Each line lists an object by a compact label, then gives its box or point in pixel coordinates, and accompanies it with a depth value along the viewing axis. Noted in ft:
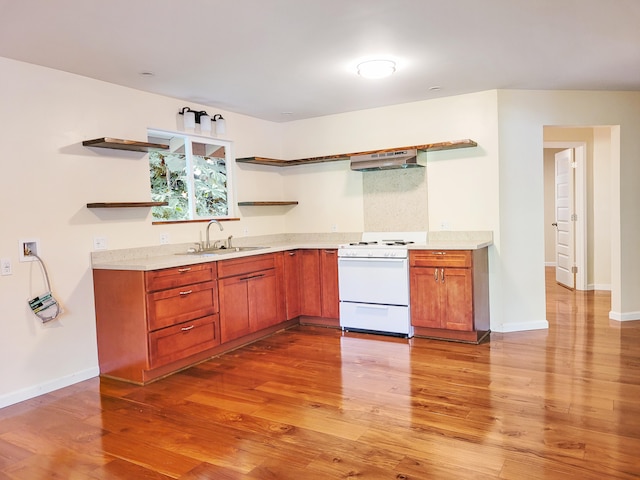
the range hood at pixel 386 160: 14.89
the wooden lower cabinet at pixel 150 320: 11.14
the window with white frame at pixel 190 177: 14.07
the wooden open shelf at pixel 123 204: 11.60
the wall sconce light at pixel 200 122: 14.25
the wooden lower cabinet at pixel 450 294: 13.47
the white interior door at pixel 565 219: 21.25
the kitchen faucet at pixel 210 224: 15.06
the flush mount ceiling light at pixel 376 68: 11.16
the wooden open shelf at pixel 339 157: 14.34
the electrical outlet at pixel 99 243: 11.92
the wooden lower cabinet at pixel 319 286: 15.89
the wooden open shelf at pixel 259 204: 16.66
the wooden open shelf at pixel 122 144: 11.19
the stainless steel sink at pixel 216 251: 14.01
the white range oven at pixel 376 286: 14.38
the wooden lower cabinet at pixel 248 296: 13.29
